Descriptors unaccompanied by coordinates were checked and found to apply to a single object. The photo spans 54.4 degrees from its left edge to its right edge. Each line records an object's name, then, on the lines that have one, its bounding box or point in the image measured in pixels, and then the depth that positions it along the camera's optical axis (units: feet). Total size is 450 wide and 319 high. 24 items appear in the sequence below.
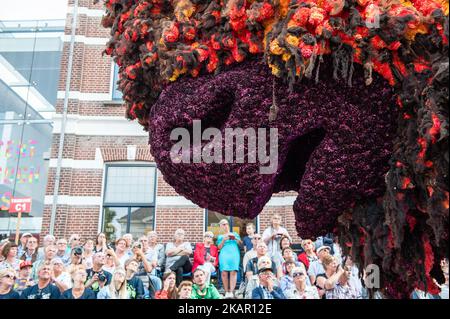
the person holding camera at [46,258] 17.05
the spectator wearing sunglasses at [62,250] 19.86
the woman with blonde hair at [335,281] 15.37
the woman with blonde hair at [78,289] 15.12
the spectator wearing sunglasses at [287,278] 16.25
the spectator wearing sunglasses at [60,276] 15.62
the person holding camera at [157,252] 19.24
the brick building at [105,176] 26.86
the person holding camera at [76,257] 17.80
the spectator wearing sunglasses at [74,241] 20.15
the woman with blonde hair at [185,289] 15.84
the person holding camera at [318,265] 17.63
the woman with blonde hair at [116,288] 15.93
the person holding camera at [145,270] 17.75
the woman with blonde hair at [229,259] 19.43
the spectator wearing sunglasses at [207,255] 19.53
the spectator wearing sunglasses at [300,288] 15.76
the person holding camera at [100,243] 20.34
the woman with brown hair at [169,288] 16.78
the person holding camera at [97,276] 16.67
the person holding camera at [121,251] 18.93
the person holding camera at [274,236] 19.97
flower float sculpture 3.51
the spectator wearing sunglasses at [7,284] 14.23
